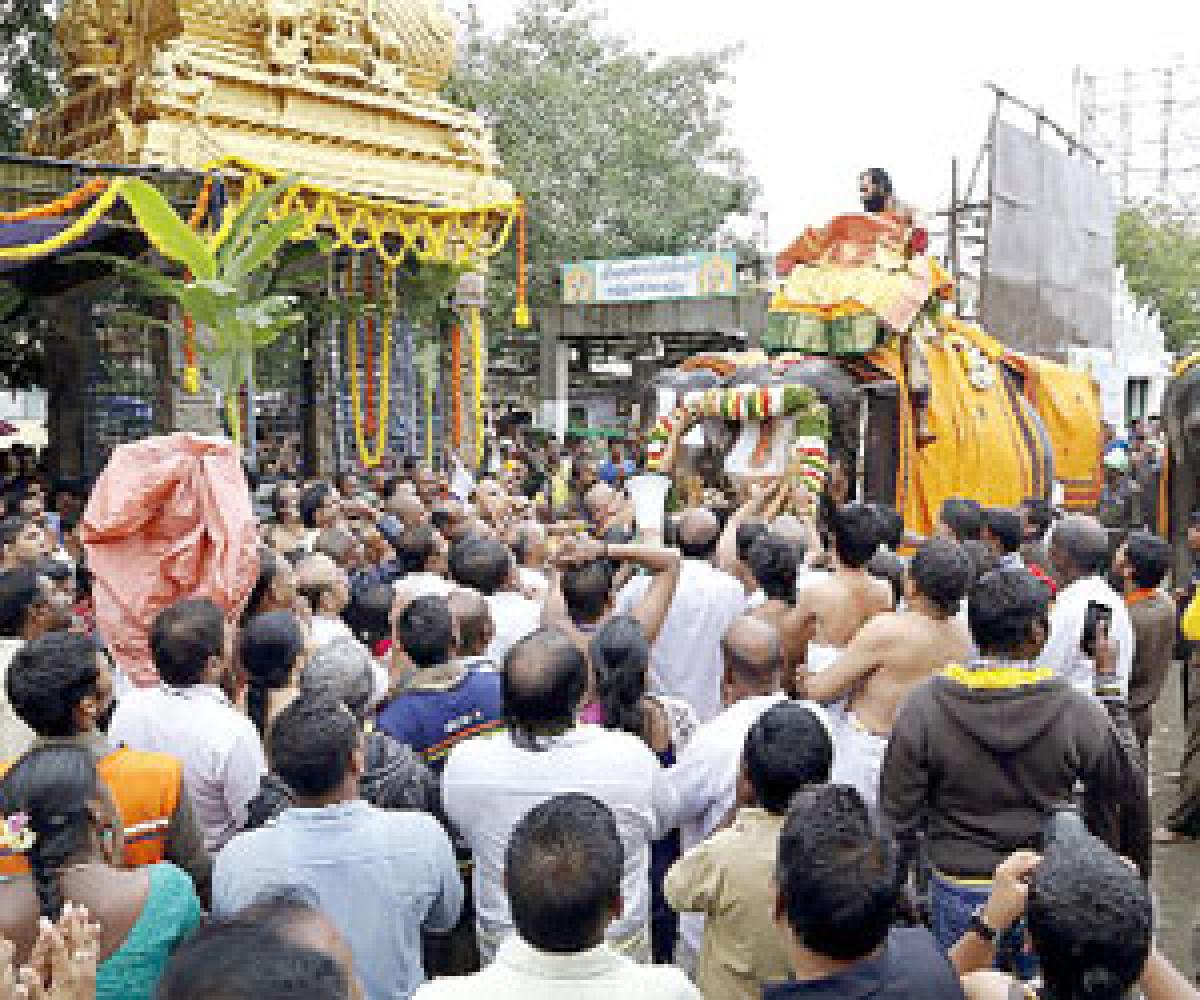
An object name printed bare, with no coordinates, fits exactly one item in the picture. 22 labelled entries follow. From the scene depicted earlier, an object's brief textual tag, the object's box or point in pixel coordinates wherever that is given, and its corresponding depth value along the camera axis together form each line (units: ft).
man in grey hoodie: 10.46
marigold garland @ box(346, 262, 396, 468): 46.78
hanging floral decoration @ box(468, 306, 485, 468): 46.91
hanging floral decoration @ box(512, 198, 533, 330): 42.65
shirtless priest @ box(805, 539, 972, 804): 12.71
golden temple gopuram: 36.09
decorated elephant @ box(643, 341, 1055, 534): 25.70
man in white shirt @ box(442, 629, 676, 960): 9.91
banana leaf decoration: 29.66
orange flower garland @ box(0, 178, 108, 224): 29.48
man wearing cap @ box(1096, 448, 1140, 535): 43.91
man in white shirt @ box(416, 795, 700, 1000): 6.91
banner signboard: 67.00
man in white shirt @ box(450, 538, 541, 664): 15.44
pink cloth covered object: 16.60
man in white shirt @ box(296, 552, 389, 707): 15.38
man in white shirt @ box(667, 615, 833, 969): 10.66
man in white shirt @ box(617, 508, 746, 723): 15.30
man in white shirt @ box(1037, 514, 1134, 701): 15.30
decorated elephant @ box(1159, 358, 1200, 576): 26.99
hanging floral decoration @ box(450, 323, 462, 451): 48.47
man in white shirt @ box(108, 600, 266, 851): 11.09
